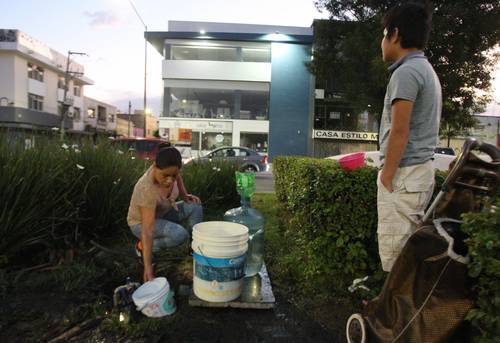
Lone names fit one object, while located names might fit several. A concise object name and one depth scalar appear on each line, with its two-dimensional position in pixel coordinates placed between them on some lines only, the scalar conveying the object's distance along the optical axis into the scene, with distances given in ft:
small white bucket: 8.91
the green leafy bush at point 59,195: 11.41
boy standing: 7.08
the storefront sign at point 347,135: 91.04
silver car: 53.68
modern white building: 92.17
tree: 43.16
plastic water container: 12.04
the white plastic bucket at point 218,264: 9.26
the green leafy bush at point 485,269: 4.66
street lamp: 143.43
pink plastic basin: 10.23
